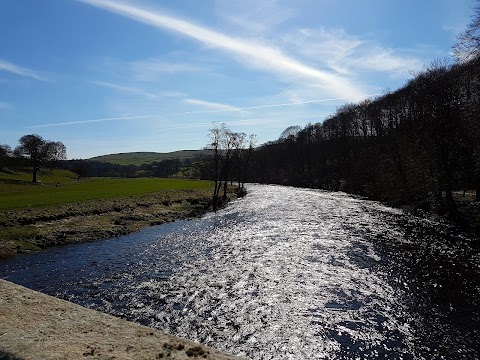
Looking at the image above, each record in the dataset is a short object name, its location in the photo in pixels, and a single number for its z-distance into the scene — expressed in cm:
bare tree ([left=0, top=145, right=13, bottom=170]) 10769
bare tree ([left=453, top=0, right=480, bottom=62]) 2445
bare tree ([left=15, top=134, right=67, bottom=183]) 10328
